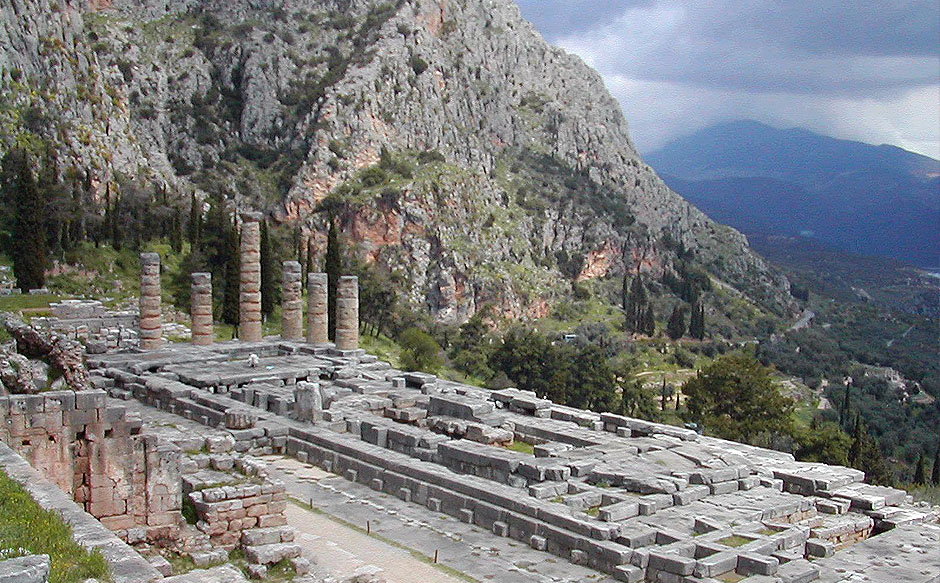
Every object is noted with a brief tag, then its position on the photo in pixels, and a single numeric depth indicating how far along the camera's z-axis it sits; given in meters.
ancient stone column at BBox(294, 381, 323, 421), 25.80
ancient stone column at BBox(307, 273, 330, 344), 39.06
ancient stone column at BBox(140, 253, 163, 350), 36.16
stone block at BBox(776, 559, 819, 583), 15.71
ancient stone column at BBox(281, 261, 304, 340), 39.78
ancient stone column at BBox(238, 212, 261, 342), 39.31
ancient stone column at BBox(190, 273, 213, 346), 37.94
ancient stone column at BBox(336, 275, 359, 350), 38.47
